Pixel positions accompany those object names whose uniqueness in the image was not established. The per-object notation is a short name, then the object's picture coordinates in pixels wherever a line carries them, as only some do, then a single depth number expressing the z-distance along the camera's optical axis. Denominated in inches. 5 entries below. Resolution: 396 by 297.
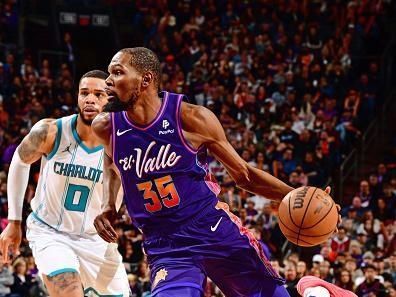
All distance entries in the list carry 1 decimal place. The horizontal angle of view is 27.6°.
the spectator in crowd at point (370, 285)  416.5
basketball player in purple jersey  196.7
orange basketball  198.4
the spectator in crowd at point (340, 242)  491.2
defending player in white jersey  255.6
